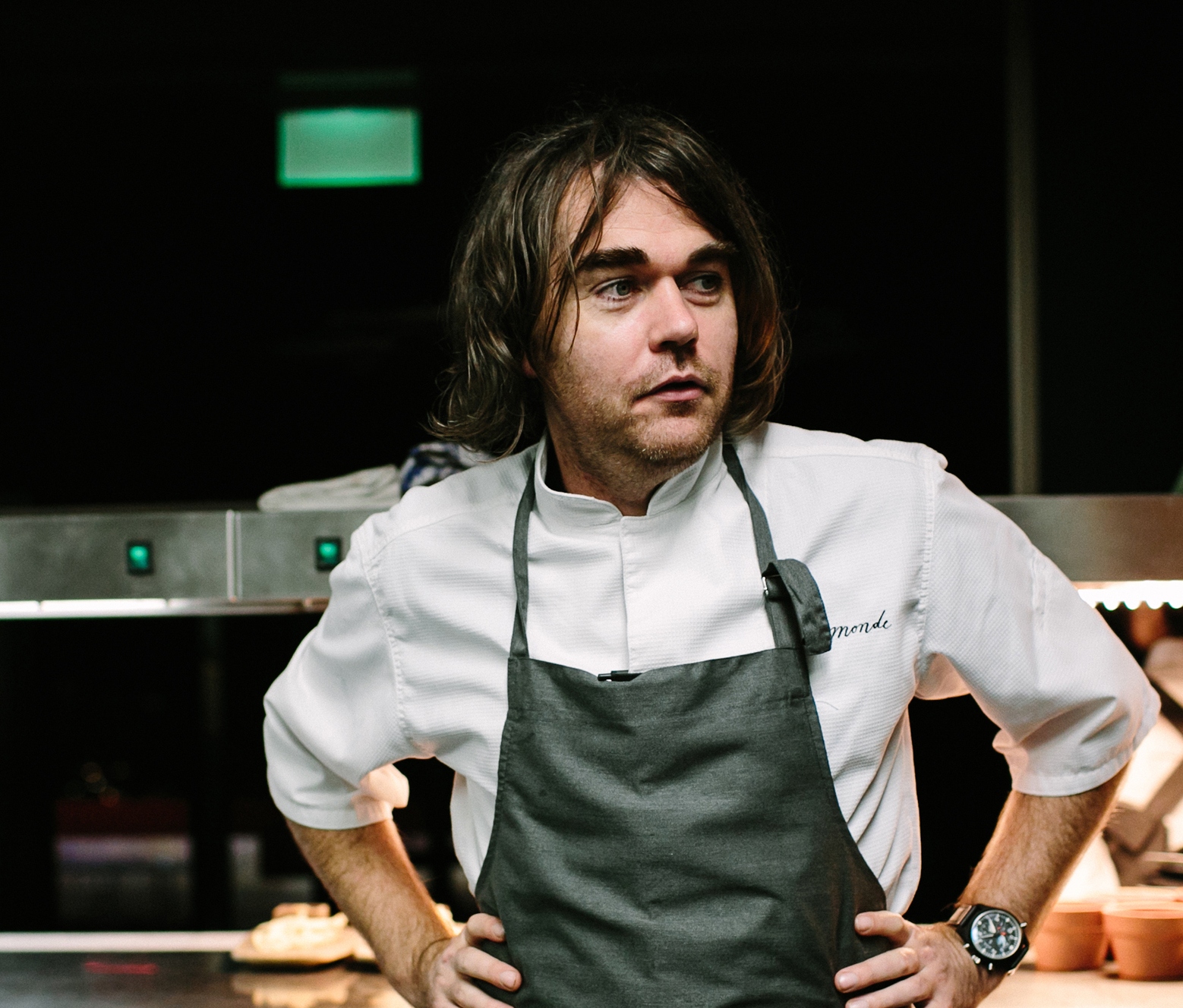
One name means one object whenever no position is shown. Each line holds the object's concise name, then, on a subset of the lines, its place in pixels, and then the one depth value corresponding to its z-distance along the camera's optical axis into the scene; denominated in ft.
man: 3.75
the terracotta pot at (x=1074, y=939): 5.45
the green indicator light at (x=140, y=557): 5.07
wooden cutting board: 5.88
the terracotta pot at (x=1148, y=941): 5.24
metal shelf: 4.83
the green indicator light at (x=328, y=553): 5.00
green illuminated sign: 8.30
